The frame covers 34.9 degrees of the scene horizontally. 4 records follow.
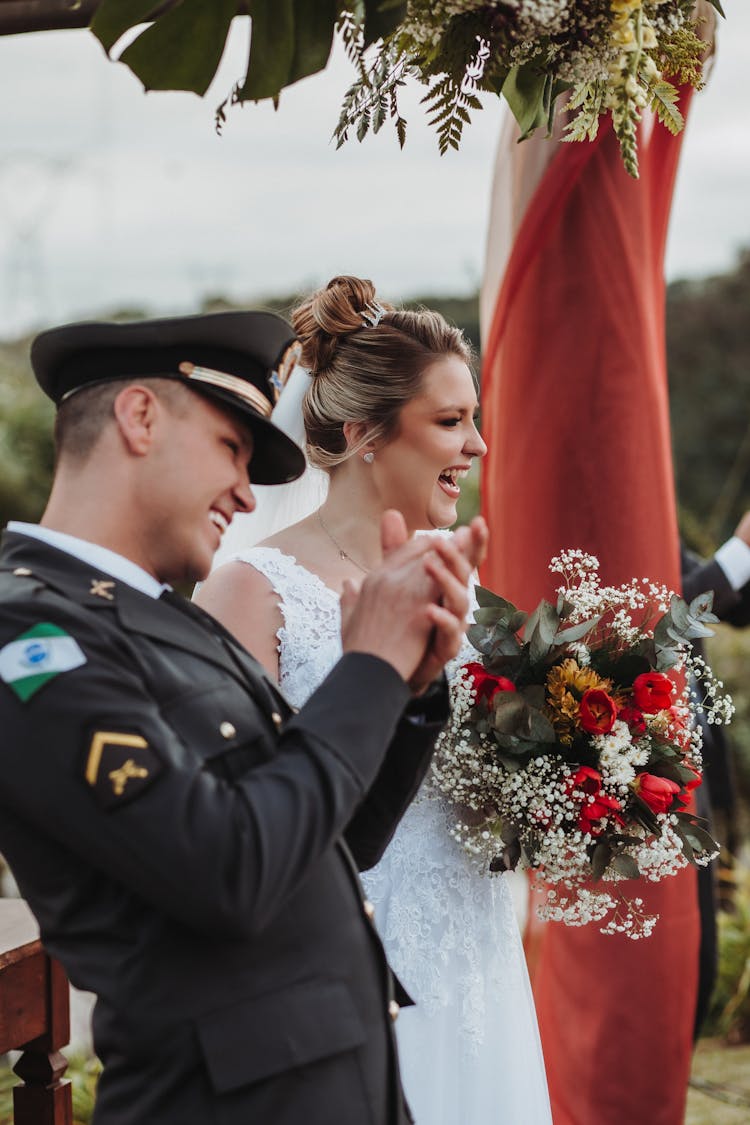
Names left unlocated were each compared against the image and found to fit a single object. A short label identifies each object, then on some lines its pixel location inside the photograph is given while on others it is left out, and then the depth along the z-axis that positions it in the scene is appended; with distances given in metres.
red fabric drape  3.03
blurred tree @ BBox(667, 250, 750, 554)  13.60
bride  2.35
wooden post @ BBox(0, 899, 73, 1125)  2.45
